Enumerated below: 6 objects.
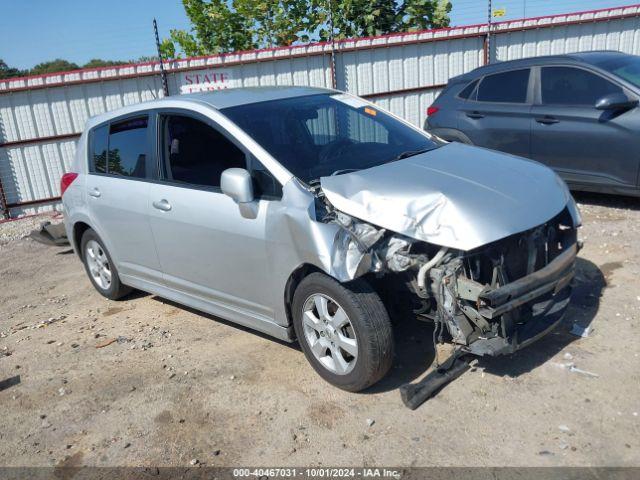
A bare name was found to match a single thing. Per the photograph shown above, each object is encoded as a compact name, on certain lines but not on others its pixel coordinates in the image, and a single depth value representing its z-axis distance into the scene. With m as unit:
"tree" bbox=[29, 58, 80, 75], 50.06
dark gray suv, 6.31
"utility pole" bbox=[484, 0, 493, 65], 11.31
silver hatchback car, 3.31
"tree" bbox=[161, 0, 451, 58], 14.48
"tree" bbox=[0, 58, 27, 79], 40.95
